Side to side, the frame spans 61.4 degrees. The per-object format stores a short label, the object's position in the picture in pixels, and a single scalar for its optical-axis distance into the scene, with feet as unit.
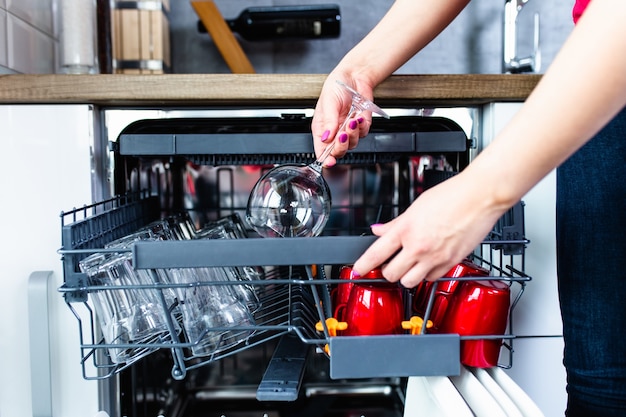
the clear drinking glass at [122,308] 2.25
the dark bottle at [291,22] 4.37
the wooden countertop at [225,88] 2.61
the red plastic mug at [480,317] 2.14
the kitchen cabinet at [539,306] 2.78
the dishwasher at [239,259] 1.89
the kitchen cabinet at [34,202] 2.67
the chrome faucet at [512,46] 4.46
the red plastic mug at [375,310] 2.16
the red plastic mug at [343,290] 2.41
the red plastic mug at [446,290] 2.27
